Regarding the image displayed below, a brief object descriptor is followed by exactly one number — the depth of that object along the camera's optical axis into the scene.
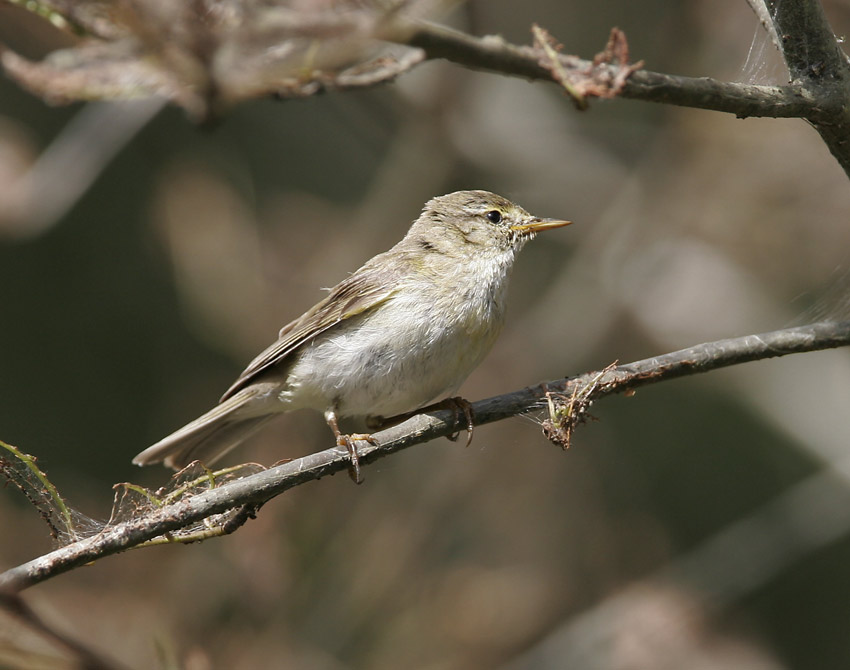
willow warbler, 7.55
